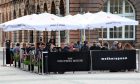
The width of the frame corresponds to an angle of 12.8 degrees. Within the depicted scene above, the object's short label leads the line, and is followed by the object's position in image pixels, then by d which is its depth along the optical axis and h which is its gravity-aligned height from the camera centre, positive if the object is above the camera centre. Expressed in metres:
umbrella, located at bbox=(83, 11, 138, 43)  29.05 +0.63
